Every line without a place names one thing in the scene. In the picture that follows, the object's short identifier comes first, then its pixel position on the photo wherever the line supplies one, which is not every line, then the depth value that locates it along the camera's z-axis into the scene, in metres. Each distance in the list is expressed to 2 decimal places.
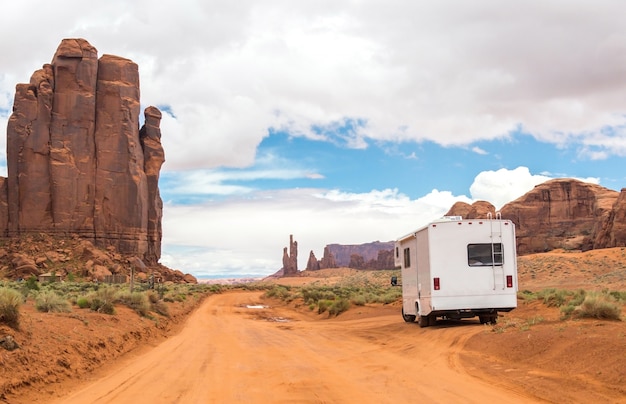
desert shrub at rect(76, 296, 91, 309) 19.90
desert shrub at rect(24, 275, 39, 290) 38.61
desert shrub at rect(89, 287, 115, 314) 19.26
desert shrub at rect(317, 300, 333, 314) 31.76
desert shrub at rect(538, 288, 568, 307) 22.08
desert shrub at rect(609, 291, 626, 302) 22.17
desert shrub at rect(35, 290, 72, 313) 17.14
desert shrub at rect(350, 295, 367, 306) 32.00
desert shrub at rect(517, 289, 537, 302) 26.04
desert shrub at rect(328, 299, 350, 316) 29.45
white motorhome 16.73
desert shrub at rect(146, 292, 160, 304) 27.79
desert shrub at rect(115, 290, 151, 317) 22.64
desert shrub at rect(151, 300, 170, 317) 25.92
